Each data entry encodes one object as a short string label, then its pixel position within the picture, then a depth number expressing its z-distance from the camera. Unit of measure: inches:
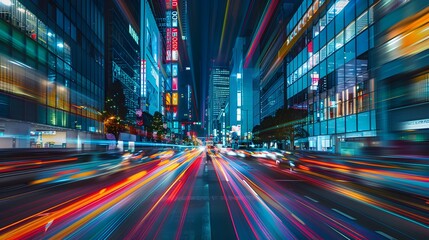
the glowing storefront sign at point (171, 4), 5060.0
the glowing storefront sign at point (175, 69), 5669.3
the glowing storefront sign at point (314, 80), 1916.2
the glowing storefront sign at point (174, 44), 5053.6
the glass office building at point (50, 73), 1145.4
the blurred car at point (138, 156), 1576.3
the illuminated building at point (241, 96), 5826.8
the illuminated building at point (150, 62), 3469.5
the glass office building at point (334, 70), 1406.3
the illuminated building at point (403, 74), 402.9
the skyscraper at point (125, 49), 2448.3
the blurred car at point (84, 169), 759.7
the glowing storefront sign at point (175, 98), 6082.7
